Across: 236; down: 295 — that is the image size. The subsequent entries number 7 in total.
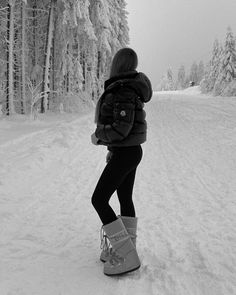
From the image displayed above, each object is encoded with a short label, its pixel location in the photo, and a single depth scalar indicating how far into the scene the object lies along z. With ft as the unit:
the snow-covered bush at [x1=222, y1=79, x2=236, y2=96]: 128.88
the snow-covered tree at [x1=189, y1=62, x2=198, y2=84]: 332.60
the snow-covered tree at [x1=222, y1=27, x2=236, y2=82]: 146.61
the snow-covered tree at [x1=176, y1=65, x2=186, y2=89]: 359.83
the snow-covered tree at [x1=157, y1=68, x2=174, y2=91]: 363.76
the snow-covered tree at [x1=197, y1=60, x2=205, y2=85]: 330.07
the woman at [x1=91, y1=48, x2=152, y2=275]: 9.23
